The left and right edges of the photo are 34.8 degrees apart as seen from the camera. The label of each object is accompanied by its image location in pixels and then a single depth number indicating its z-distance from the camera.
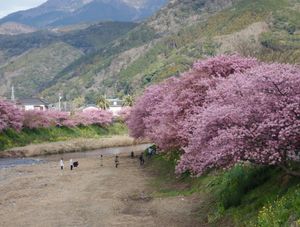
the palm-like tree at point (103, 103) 161.89
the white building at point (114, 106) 189.20
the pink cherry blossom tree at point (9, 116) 92.25
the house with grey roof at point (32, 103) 159.38
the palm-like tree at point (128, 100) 165.38
